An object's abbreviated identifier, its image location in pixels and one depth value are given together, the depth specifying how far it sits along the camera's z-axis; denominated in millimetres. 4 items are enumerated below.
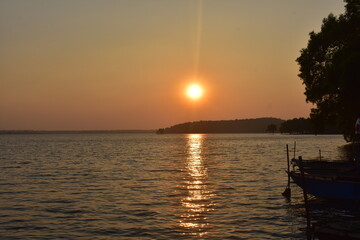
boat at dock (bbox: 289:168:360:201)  23016
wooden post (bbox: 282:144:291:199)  27094
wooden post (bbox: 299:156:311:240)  14273
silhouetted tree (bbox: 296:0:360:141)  39906
